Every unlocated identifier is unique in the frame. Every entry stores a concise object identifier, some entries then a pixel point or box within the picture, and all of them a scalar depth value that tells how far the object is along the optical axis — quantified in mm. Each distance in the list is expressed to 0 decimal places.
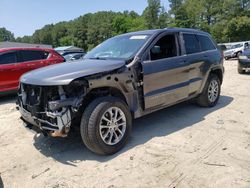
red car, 5888
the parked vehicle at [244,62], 8292
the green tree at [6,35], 104128
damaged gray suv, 2675
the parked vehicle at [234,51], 16730
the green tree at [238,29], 37198
